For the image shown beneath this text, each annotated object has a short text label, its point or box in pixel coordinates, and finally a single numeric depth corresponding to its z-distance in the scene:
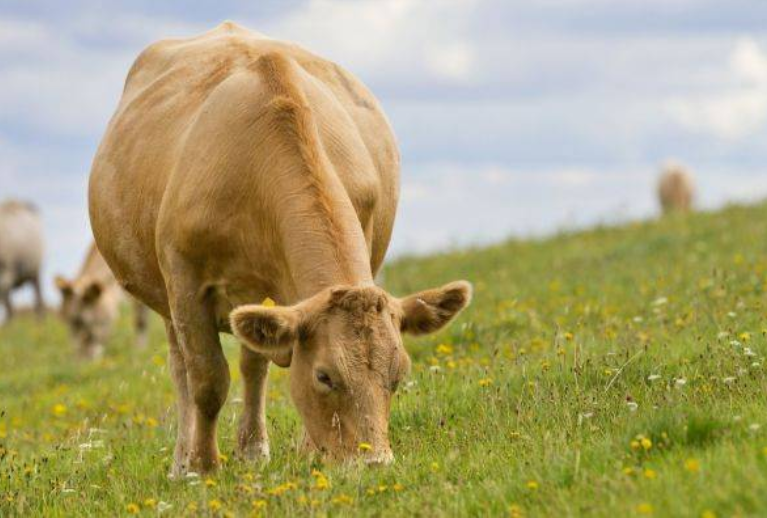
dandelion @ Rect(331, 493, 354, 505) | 10.95
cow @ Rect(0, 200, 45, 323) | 59.06
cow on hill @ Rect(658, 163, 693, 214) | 77.50
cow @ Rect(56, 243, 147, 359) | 41.41
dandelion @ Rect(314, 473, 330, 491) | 11.23
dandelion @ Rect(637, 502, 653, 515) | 8.80
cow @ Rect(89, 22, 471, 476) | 12.16
